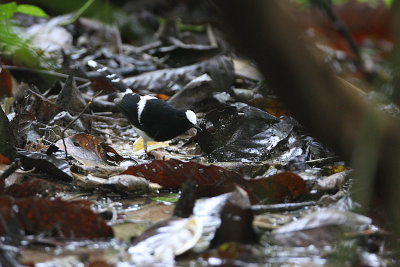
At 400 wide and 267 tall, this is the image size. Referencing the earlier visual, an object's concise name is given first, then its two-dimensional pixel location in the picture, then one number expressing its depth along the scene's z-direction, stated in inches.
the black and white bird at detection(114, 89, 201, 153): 318.7
